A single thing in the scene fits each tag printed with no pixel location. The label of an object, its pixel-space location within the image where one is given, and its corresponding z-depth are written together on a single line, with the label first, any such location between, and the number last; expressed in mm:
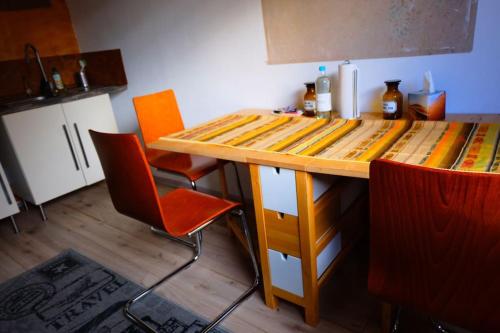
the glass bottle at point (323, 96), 1580
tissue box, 1365
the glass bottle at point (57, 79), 3043
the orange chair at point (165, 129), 2009
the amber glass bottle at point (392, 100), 1453
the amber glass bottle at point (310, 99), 1684
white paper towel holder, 1541
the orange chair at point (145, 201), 1263
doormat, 1584
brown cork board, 1381
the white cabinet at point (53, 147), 2570
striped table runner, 1044
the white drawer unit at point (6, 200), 2471
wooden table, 1100
